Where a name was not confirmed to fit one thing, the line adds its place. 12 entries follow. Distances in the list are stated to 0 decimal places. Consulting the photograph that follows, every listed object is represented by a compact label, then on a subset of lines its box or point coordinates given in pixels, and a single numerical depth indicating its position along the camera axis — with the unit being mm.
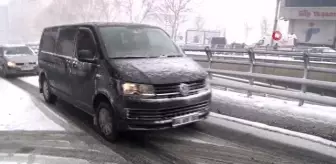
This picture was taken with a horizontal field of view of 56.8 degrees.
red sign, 26803
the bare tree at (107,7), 45425
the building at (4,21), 68562
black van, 4664
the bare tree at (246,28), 74062
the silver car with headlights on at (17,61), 13248
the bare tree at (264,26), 66400
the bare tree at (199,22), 68906
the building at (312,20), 41531
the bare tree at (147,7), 40172
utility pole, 33750
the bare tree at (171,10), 37666
